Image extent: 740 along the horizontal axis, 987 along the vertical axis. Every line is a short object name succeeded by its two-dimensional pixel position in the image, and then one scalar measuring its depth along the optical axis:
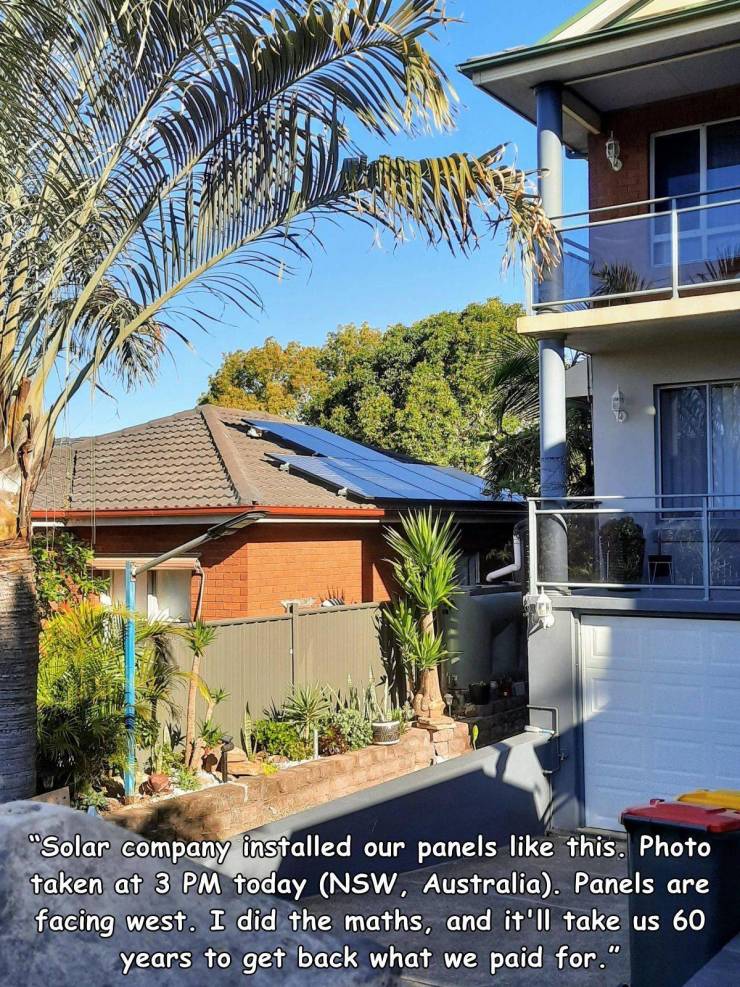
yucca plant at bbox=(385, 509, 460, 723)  14.41
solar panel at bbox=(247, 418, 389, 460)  18.19
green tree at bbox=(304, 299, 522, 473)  35.72
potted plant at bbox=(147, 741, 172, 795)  10.09
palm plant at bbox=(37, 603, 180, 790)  9.51
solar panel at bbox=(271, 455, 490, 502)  16.25
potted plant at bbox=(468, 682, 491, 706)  14.89
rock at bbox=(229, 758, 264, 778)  10.98
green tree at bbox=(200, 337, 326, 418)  41.19
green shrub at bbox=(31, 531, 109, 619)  11.98
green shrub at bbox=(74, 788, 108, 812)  9.41
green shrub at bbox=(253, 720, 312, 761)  11.92
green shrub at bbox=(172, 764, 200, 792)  10.36
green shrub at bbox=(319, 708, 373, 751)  12.85
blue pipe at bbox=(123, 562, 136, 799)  9.91
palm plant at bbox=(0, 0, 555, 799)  6.39
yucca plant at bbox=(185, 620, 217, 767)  10.90
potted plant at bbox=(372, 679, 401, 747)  13.09
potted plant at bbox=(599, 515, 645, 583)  11.92
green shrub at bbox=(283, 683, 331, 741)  12.40
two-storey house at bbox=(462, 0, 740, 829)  11.35
